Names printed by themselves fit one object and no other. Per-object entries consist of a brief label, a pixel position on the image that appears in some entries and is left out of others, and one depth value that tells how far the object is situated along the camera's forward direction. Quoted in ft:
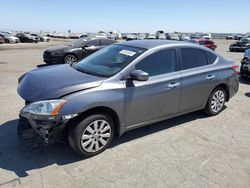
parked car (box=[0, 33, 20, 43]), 81.07
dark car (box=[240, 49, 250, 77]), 22.44
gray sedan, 8.37
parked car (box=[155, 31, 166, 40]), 111.12
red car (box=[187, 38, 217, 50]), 56.57
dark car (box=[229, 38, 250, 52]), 58.98
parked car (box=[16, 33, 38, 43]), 95.96
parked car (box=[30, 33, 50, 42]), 107.23
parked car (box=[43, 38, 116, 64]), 29.65
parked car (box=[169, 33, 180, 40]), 101.76
